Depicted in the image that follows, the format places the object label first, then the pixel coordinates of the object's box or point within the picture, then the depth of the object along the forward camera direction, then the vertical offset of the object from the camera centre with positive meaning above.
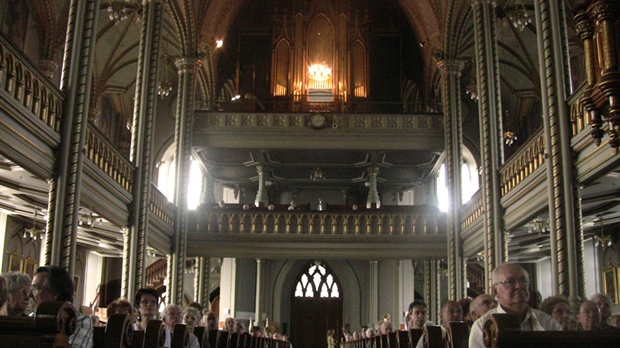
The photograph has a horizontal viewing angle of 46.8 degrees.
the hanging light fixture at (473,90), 20.77 +6.67
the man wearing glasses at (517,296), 4.64 +0.17
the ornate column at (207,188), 27.58 +5.02
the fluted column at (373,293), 27.27 +1.06
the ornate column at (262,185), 25.54 +4.79
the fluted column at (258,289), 27.02 +1.16
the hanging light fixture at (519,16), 17.61 +7.44
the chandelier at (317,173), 26.13 +5.33
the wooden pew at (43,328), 3.04 -0.04
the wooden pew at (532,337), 3.14 -0.06
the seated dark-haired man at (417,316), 8.20 +0.07
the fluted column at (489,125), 15.71 +4.45
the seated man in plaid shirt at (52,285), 4.86 +0.22
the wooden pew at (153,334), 4.64 -0.10
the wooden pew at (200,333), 6.83 -0.13
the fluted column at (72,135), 11.84 +3.08
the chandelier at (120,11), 17.59 +7.61
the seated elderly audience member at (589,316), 7.90 +0.09
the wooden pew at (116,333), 3.94 -0.08
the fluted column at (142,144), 16.27 +4.12
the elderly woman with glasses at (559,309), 7.50 +0.15
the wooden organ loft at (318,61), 24.11 +8.96
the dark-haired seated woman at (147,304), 6.98 +0.14
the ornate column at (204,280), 23.17 +1.26
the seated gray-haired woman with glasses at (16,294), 5.16 +0.16
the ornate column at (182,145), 20.83 +5.05
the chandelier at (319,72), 24.48 +8.35
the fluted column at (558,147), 11.27 +2.85
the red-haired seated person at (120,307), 7.50 +0.12
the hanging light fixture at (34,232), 19.29 +2.48
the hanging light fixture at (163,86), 20.20 +6.48
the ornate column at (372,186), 25.38 +4.74
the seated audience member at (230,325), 11.40 -0.08
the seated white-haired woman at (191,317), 8.69 +0.03
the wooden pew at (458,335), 4.14 -0.07
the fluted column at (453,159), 19.79 +4.56
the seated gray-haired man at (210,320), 9.62 -0.01
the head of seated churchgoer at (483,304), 6.24 +0.16
